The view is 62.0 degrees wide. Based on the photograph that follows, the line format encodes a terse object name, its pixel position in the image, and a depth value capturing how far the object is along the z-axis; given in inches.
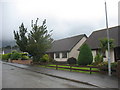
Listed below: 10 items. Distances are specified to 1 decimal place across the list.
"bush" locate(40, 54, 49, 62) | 678.1
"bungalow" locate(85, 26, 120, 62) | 551.6
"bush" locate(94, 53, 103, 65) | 520.5
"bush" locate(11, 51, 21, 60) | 1099.0
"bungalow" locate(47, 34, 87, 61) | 821.6
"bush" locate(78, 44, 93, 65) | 509.0
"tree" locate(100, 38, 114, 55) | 387.1
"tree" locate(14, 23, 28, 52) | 756.6
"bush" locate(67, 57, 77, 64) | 650.8
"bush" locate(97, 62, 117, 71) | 332.4
